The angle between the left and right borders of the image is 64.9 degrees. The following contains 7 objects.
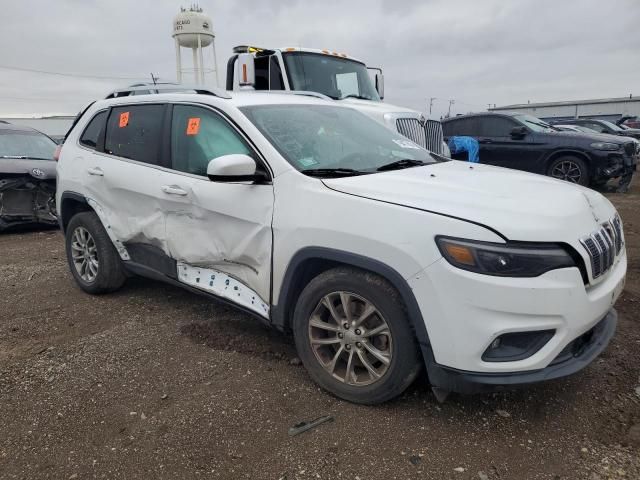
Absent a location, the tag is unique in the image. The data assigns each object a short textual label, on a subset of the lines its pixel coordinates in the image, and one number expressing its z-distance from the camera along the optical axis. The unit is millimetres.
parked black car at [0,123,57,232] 7391
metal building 54962
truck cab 7559
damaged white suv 2283
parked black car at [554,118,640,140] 17891
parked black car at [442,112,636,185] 9477
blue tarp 9861
